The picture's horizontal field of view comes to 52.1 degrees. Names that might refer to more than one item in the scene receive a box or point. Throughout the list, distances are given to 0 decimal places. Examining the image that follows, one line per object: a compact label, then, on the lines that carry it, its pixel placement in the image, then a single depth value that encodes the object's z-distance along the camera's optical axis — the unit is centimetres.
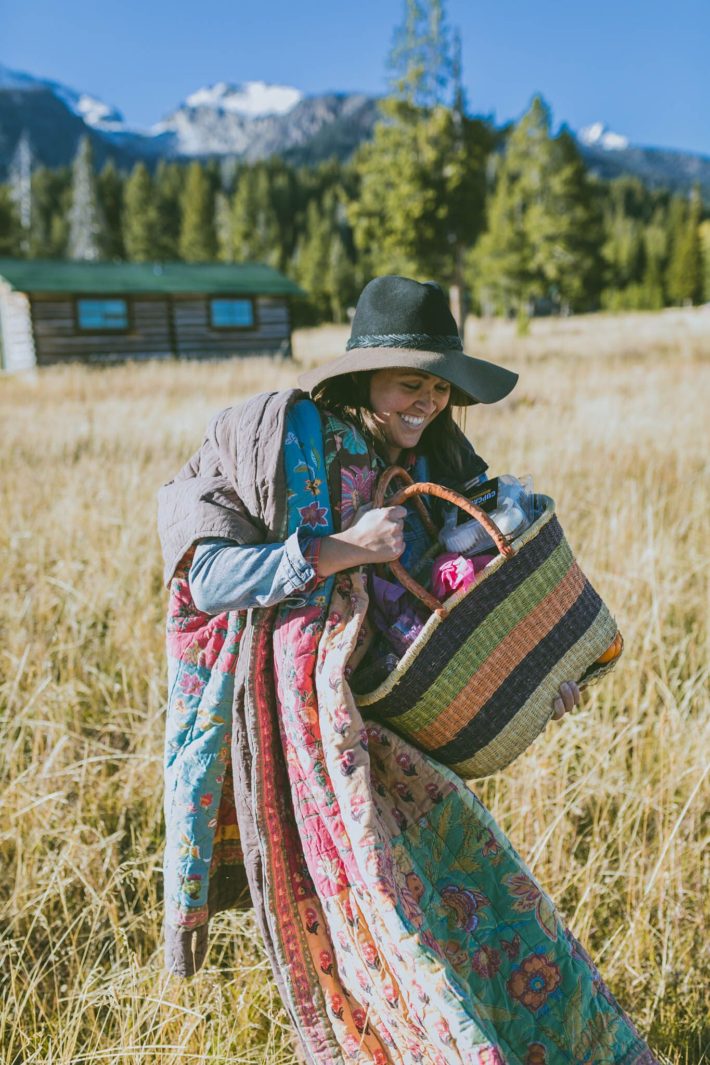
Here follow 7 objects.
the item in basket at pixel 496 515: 141
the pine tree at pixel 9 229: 4534
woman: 127
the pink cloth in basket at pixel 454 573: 136
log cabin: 1967
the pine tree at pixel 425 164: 1784
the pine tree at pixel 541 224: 3906
